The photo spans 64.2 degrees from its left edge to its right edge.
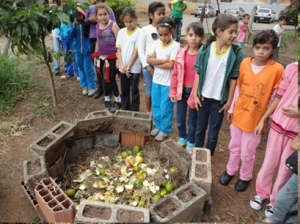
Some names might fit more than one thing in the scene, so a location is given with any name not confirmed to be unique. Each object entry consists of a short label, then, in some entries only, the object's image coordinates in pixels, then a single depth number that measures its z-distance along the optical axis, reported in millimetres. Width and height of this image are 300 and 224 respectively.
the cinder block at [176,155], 2479
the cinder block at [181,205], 1763
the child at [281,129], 1815
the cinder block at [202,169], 2025
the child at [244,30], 6863
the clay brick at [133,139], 3021
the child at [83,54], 4203
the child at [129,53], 3322
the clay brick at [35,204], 2127
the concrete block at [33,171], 2025
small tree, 2961
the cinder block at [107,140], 3033
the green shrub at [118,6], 5770
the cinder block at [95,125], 2795
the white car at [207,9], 10353
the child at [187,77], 2574
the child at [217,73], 2228
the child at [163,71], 2848
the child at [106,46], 3566
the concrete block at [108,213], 1665
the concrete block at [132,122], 2879
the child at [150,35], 3217
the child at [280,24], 5291
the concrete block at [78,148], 2765
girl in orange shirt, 2008
